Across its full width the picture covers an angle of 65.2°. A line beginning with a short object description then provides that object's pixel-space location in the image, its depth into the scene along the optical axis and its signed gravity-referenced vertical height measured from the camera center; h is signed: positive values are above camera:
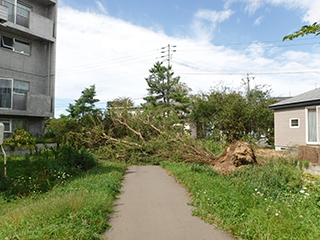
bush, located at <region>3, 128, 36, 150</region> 10.74 -0.58
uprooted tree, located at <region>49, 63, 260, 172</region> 12.53 -0.52
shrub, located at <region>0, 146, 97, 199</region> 6.85 -1.45
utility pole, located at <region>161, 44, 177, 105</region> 28.52 +6.14
